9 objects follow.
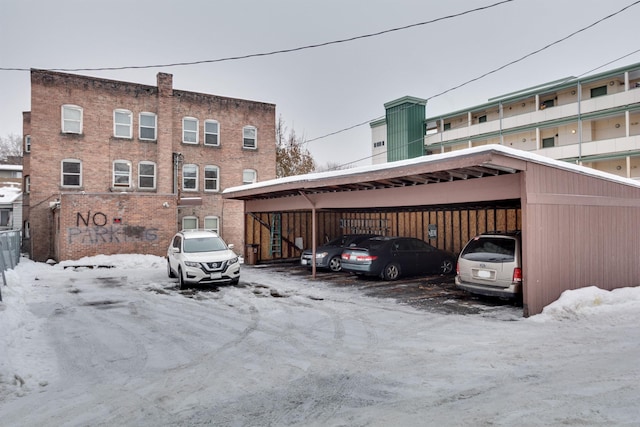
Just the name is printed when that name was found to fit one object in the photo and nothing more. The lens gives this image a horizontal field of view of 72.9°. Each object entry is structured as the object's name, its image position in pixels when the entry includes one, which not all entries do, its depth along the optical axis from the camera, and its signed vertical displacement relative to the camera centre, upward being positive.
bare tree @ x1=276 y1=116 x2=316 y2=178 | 36.34 +5.21
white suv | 11.80 -1.04
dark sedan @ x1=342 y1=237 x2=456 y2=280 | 12.98 -1.16
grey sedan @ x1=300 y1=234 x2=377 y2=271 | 15.28 -1.11
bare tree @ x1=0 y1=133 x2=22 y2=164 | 59.67 +10.70
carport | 8.17 +0.49
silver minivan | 8.91 -0.98
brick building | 19.88 +3.51
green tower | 39.25 +8.69
